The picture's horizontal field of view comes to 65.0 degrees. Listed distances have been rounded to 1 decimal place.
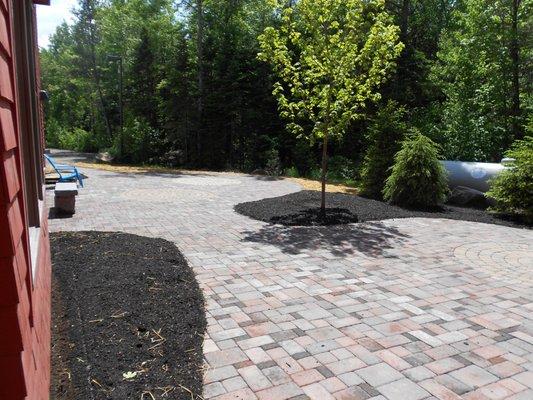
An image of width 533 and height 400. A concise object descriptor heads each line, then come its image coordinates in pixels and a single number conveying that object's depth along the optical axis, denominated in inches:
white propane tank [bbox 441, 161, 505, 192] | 419.8
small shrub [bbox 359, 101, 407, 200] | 436.1
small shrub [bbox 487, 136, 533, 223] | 334.6
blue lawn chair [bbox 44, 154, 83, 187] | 432.8
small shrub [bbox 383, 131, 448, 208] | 378.9
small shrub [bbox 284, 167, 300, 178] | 676.1
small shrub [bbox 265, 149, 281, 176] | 698.2
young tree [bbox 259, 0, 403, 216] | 291.9
